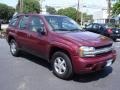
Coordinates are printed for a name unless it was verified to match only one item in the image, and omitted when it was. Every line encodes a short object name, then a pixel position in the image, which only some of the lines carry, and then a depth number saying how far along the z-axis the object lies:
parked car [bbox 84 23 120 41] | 8.55
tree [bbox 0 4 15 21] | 35.40
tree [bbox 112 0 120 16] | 16.64
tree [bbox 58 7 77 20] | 39.89
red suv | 2.85
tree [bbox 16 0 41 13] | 31.58
